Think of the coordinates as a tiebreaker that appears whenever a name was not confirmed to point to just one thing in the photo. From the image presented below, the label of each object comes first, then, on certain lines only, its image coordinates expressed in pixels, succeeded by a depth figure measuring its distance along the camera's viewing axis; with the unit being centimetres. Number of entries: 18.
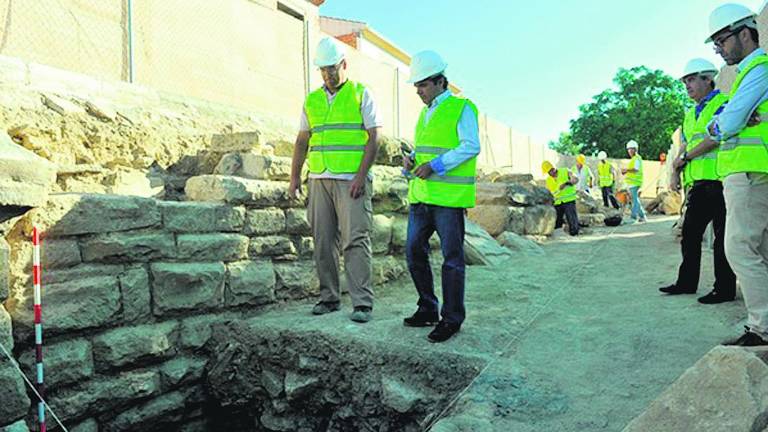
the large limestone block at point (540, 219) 823
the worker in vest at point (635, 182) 1130
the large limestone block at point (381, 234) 498
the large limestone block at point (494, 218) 786
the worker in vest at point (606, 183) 1416
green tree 3625
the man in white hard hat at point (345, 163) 375
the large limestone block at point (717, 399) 175
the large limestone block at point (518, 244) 707
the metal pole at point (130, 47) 500
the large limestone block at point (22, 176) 268
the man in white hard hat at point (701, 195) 378
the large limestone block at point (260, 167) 429
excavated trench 297
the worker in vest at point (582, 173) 1505
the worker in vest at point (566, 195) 950
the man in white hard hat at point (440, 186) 323
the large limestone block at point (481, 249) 590
